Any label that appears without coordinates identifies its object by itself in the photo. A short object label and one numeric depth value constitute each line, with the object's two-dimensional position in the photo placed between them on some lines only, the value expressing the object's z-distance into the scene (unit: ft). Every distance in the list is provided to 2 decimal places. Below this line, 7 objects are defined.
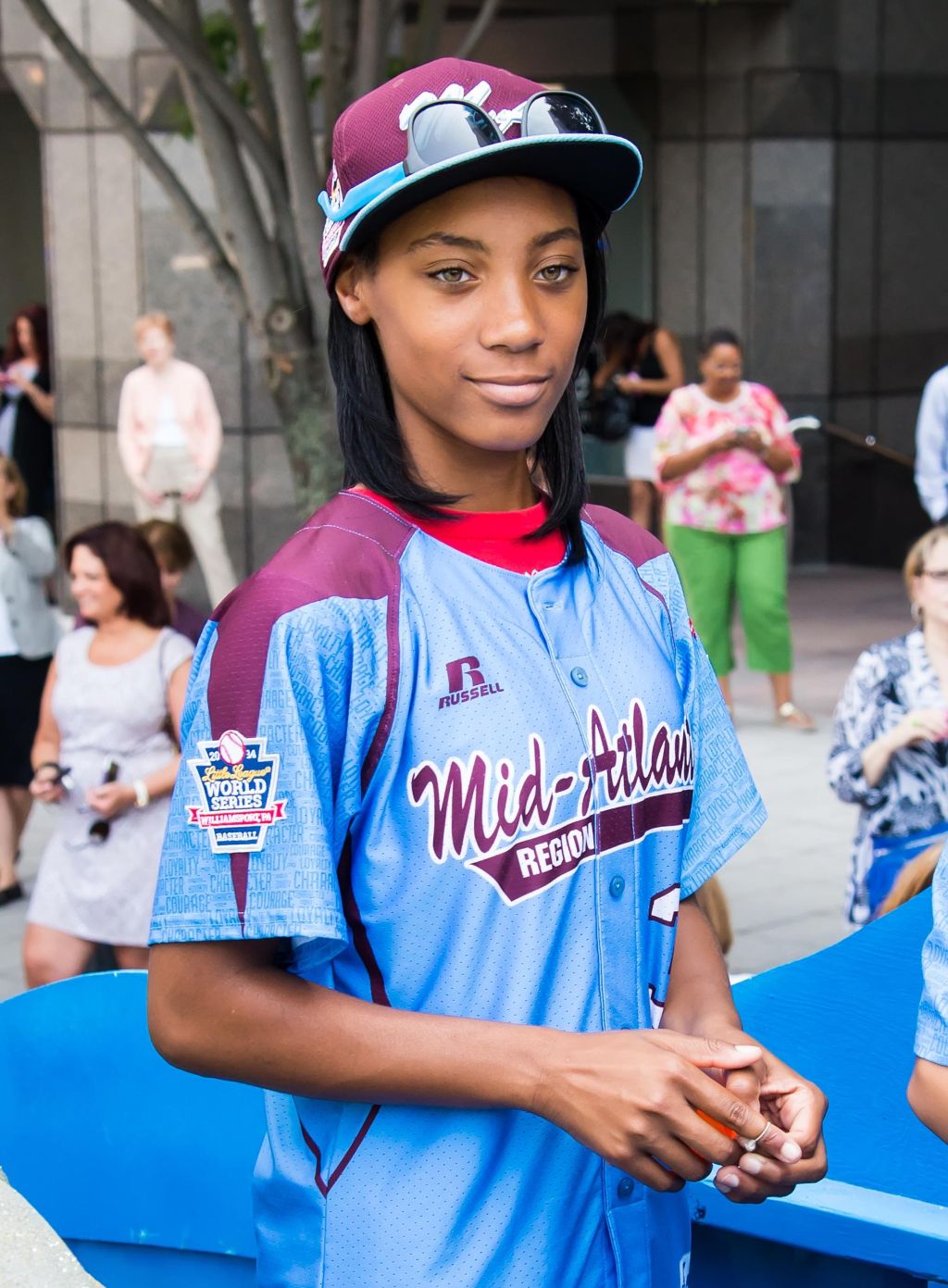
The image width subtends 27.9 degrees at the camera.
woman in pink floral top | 30.96
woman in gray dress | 17.17
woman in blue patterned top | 16.85
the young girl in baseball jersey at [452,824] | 5.22
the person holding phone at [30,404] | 47.06
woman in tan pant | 36.81
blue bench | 10.19
